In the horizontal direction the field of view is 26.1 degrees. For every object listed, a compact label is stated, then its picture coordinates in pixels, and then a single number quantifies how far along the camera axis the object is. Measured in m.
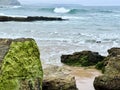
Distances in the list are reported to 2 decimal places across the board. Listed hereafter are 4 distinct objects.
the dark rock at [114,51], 6.81
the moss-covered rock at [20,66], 2.98
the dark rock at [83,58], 7.22
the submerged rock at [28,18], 26.42
